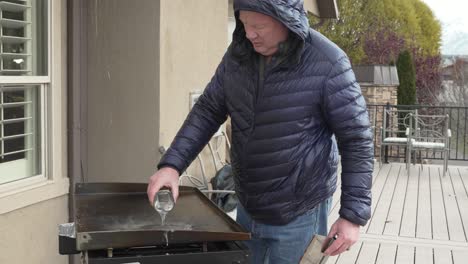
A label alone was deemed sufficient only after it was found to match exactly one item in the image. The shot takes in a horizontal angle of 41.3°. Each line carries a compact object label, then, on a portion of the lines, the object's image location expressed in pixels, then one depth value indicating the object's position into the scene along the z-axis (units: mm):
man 1822
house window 2861
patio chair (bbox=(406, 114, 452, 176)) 8070
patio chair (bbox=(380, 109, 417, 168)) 8688
